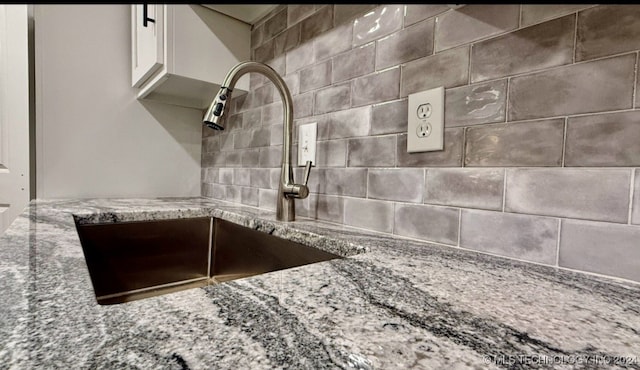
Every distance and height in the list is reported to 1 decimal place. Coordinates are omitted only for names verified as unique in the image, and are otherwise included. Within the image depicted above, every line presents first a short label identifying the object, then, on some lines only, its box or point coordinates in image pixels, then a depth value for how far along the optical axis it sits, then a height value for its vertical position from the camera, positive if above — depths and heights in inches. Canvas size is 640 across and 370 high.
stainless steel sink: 31.7 -9.2
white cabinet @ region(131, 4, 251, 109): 40.4 +16.9
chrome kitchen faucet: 30.6 +3.3
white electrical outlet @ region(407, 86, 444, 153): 23.8 +4.4
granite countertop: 8.5 -4.9
